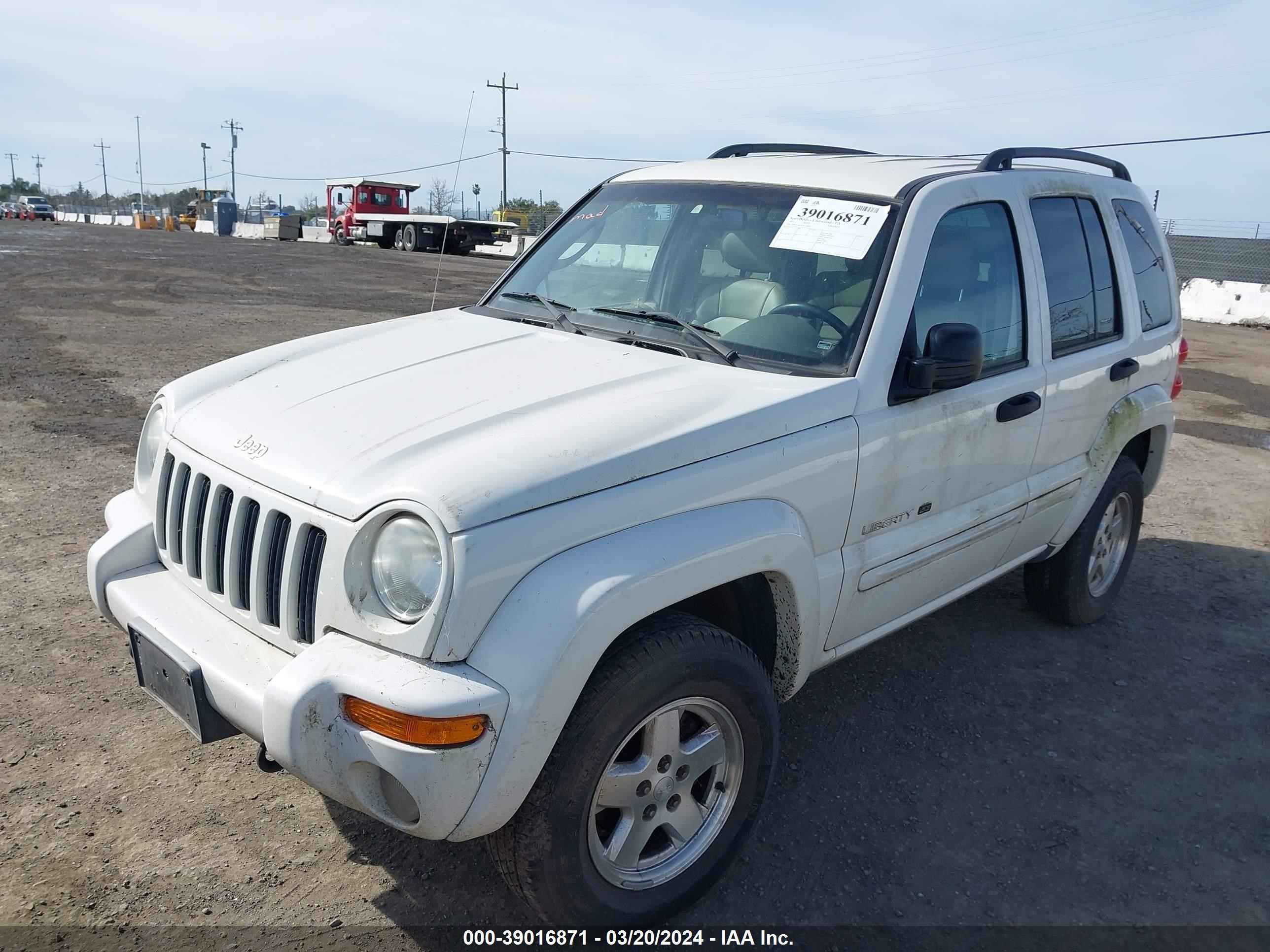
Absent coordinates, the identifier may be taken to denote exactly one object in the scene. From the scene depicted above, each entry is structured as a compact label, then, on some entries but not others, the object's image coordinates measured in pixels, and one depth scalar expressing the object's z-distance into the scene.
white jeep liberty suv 2.11
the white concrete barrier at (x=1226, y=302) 19.02
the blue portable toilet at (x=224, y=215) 55.53
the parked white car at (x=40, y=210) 71.88
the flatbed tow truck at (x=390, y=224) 37.12
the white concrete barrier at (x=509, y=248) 35.31
